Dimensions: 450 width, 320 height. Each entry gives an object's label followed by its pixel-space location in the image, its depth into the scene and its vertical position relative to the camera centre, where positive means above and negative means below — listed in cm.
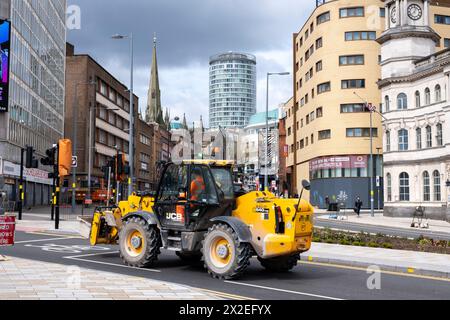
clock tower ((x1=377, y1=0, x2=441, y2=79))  5467 +1576
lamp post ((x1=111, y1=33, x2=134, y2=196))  3318 +463
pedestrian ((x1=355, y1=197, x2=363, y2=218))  5266 -101
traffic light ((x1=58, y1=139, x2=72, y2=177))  2734 +197
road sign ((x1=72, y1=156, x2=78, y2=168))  4655 +296
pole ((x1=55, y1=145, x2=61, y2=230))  2744 +1
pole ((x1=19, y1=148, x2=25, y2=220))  3644 -6
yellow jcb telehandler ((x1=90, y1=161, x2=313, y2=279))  1227 -64
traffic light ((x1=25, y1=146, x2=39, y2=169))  3175 +215
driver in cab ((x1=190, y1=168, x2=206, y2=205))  1329 +26
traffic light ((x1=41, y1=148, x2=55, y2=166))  2723 +186
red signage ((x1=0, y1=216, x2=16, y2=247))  1472 -90
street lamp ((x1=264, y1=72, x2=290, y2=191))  4904 +1079
